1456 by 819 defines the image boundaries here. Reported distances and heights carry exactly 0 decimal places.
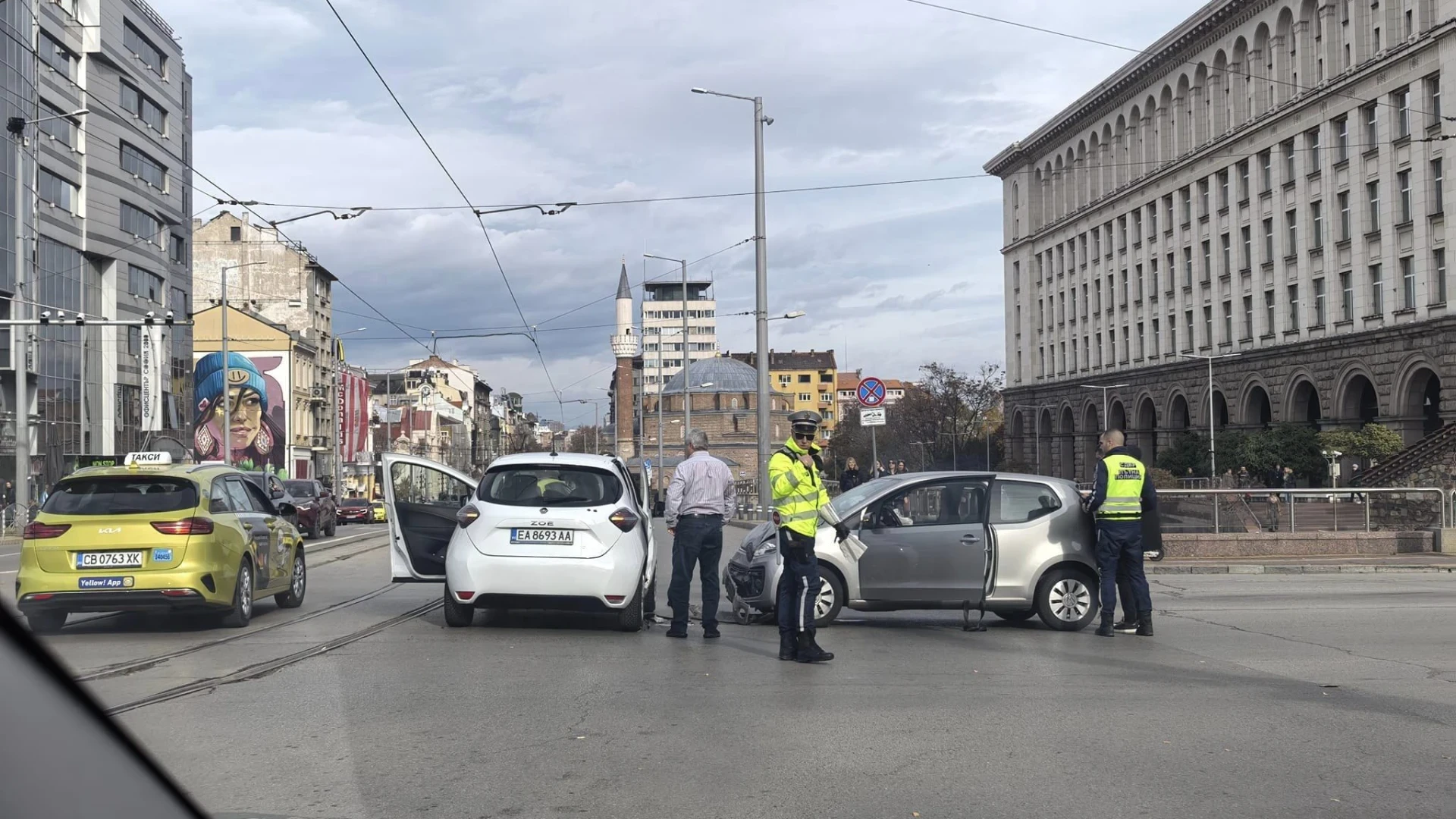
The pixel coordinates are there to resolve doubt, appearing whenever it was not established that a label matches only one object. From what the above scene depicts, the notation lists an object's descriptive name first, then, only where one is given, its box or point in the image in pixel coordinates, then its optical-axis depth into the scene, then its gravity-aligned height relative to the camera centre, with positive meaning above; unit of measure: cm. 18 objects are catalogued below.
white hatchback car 1180 -85
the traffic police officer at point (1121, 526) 1249 -86
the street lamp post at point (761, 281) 2583 +312
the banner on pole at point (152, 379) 5391 +321
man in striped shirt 1190 -71
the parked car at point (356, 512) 5975 -272
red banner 9331 +257
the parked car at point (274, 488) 3102 -83
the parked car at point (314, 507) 3881 -162
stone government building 5147 +994
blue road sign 2716 +96
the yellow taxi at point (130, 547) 1151 -79
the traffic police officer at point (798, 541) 1033 -80
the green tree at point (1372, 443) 4784 -52
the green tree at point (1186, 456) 6700 -118
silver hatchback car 1280 -110
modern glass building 4622 +992
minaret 14375 +566
